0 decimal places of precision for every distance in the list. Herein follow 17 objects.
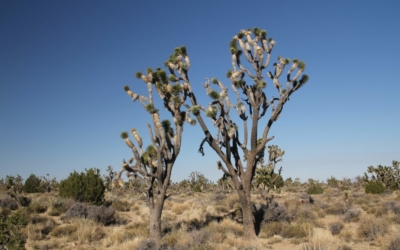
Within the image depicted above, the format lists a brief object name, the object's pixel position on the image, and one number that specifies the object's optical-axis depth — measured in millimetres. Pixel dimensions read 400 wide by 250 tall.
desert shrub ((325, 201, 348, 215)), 15425
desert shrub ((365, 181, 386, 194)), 25184
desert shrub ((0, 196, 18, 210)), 16469
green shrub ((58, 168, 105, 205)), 17953
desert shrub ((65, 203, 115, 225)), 13555
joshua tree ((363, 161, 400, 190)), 30602
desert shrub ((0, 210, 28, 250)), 6266
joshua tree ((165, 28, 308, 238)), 10719
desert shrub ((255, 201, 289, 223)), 12703
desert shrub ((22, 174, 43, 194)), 32906
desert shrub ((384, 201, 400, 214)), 13559
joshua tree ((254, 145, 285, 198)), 19202
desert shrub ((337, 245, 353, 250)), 8355
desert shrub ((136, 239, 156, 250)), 8180
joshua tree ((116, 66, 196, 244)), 10398
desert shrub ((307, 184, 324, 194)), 29388
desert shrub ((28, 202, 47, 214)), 14498
